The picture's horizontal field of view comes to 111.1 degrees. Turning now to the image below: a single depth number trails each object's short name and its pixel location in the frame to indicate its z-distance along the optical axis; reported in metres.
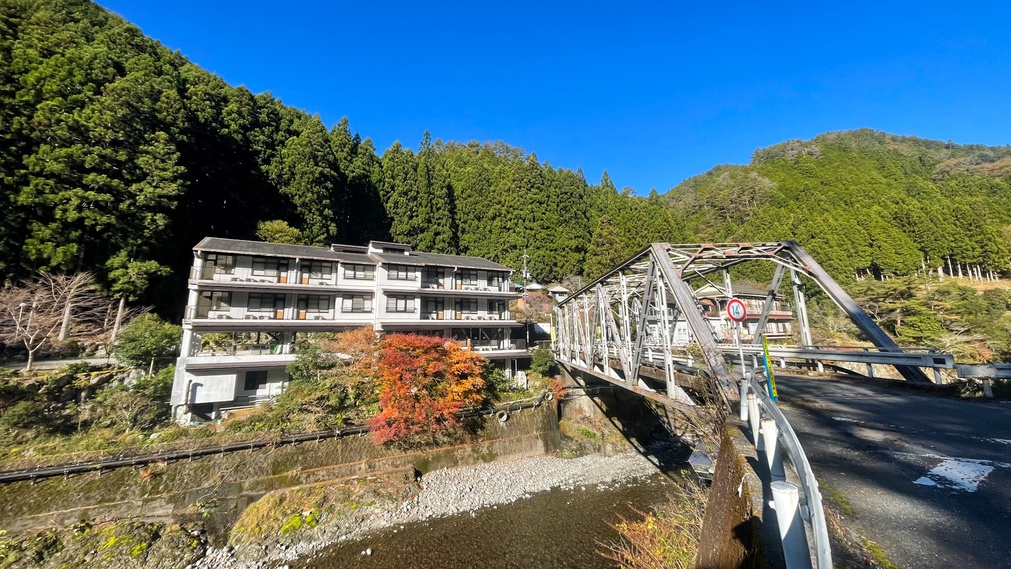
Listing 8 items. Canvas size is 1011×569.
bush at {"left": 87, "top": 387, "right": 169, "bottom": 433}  13.26
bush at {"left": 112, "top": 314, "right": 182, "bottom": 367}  15.24
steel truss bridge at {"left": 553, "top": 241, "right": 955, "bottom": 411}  6.80
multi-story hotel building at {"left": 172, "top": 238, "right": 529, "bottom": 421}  16.36
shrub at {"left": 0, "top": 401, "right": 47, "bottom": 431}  12.01
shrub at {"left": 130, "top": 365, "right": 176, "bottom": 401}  14.21
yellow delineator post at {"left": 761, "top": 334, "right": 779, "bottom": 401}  4.95
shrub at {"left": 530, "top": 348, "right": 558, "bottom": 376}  21.88
